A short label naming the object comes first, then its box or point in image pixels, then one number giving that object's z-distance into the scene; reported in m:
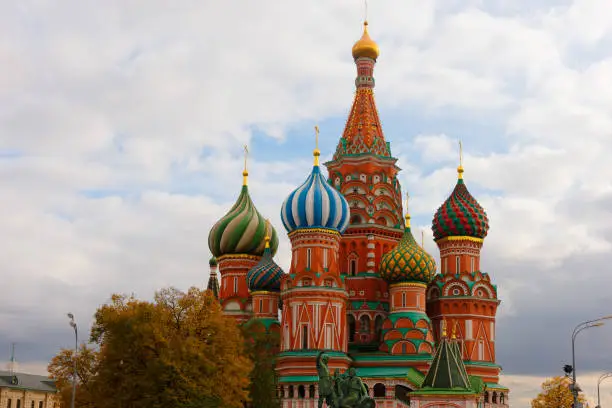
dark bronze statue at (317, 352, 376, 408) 31.20
